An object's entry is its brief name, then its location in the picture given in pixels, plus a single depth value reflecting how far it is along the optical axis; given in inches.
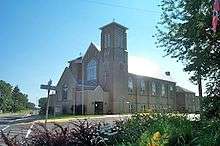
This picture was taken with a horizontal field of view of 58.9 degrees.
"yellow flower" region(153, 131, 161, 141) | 122.9
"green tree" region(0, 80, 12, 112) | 3243.6
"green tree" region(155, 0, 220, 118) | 385.8
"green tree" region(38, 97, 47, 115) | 1816.7
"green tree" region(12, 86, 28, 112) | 3626.8
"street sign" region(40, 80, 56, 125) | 370.0
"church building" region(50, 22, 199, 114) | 1600.3
